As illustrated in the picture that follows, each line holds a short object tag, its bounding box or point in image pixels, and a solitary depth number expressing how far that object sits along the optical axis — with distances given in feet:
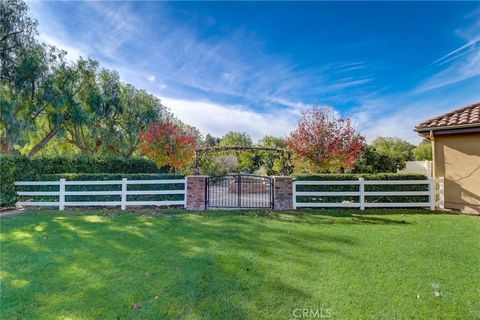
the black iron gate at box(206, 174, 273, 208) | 28.67
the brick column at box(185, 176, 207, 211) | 27.32
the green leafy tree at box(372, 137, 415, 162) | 114.66
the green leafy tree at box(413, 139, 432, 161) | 105.19
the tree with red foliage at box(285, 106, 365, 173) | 38.70
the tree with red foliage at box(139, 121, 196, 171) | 44.24
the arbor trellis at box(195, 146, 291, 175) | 30.74
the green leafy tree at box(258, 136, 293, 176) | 41.51
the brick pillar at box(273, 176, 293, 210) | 27.20
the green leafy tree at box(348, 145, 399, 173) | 60.08
